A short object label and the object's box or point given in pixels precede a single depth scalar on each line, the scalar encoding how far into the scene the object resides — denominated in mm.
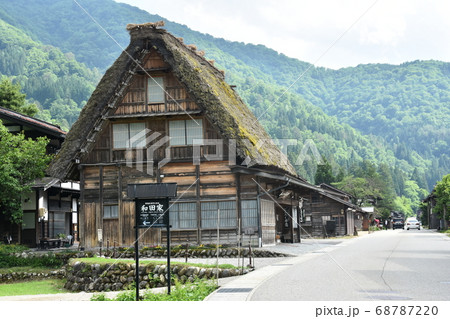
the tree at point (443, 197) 63375
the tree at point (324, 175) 101188
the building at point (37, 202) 32781
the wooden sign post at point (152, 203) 13688
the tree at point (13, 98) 52969
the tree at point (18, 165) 28453
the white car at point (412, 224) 82438
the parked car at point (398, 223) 102706
